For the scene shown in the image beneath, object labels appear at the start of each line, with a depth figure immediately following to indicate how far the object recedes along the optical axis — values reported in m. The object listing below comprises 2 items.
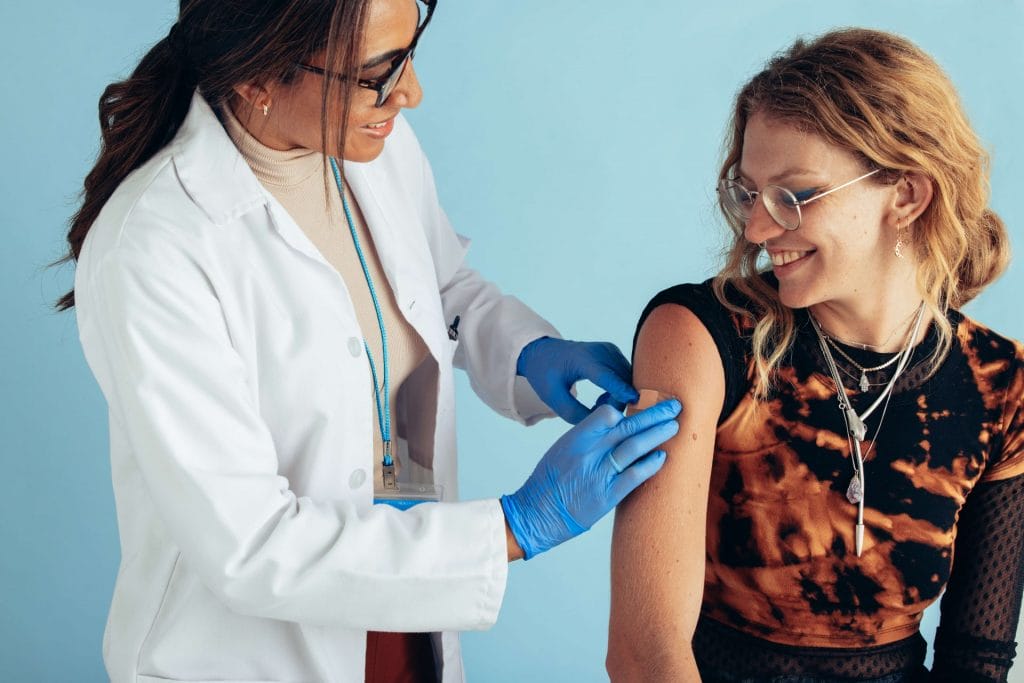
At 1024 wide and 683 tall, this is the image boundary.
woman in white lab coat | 1.45
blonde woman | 1.61
